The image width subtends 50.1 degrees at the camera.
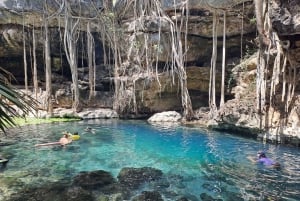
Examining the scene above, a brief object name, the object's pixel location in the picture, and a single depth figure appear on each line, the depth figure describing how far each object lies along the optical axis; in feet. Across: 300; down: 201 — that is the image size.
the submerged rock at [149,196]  19.63
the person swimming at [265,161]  27.31
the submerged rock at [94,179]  22.52
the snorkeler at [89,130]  47.48
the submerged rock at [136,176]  23.00
